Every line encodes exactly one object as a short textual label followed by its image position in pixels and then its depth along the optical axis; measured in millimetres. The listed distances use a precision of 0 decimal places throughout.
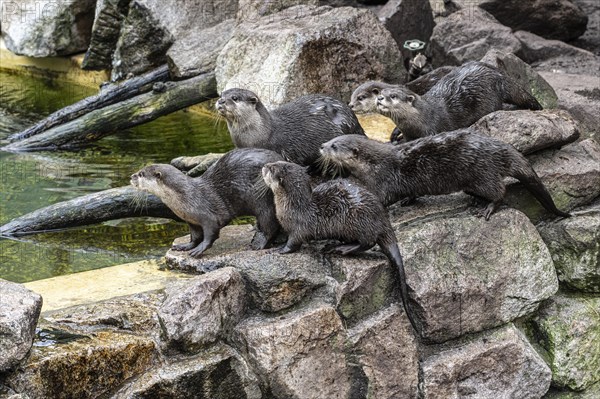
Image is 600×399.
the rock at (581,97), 11281
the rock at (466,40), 14383
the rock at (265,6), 15781
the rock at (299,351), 7832
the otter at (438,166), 8836
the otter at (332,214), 8312
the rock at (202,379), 7547
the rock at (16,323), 6898
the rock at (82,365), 7117
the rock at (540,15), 17234
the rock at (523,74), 11461
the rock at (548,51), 16031
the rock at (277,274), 8008
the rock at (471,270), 8422
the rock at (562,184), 9422
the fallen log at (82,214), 11547
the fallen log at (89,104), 16000
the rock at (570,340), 9016
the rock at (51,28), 19547
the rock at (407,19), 15953
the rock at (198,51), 15969
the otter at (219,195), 8922
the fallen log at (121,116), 15523
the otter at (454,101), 10227
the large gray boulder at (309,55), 13430
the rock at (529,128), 9359
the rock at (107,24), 18297
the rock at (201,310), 7633
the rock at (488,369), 8430
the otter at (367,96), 10922
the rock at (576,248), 9266
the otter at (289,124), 10023
